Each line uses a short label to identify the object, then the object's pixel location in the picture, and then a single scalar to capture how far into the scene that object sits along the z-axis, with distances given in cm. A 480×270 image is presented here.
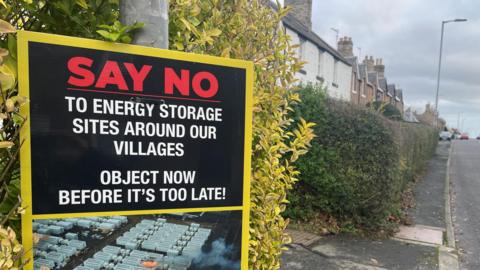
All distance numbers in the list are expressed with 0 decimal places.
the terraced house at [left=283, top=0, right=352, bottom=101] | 1795
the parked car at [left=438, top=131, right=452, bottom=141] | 5434
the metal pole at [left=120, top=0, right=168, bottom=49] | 159
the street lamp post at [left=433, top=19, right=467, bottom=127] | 2890
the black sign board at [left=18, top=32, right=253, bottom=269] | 136
